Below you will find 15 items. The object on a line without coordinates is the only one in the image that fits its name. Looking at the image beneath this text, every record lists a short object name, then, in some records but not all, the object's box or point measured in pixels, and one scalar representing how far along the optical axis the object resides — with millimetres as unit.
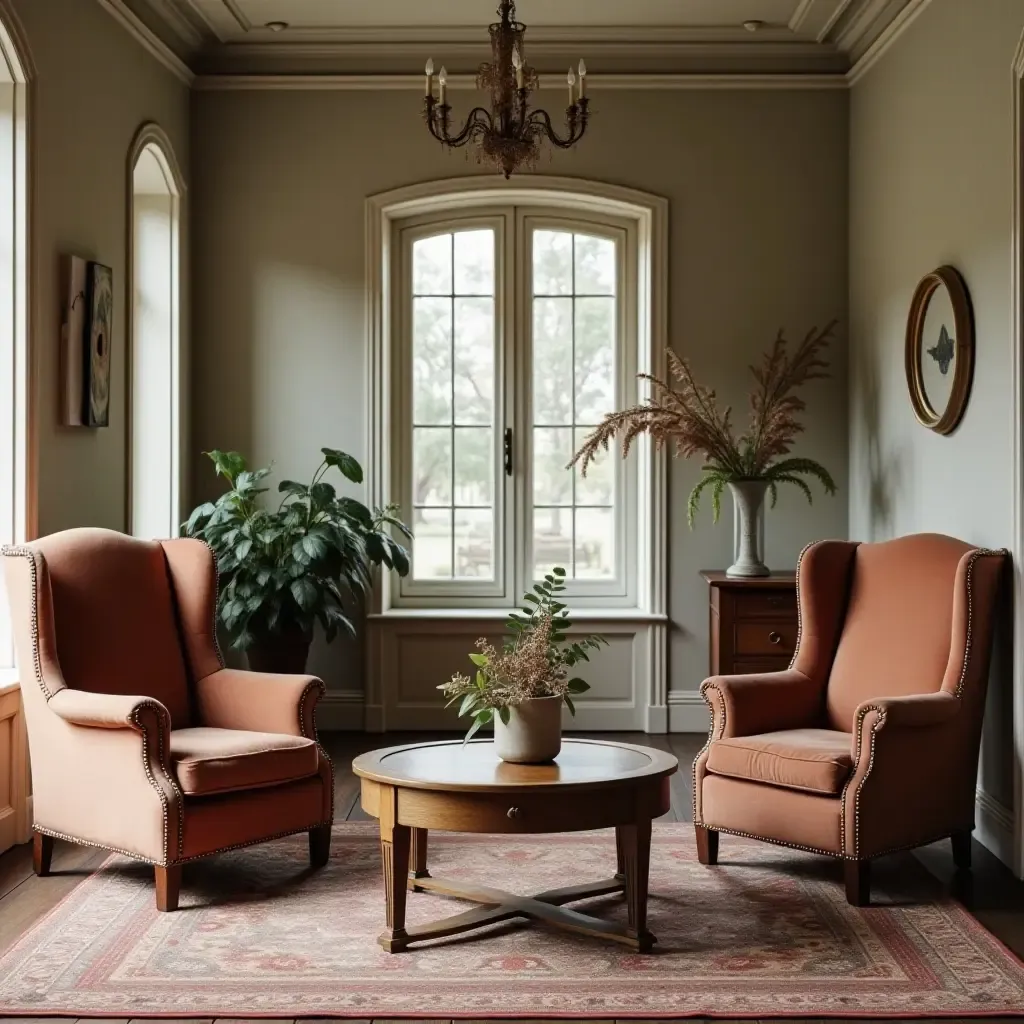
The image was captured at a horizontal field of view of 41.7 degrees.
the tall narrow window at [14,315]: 4375
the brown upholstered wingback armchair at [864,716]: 3865
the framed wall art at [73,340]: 4707
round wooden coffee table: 3367
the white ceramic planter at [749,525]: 5738
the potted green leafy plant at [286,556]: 5504
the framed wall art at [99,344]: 4883
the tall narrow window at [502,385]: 6500
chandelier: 3773
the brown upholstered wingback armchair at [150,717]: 3771
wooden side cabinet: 5559
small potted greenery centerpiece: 3607
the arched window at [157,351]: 5922
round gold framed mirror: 4613
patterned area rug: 3102
